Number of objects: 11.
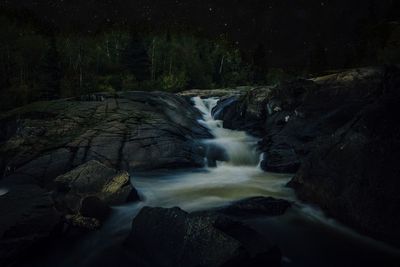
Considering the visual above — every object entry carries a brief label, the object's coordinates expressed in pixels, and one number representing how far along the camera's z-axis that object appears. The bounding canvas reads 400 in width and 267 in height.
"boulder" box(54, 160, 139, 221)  9.78
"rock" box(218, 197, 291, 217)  9.70
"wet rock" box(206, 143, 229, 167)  16.93
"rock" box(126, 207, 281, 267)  6.60
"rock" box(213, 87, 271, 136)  21.44
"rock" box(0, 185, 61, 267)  7.61
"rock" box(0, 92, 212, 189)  14.86
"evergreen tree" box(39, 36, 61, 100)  40.66
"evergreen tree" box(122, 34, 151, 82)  57.41
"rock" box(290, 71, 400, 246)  8.25
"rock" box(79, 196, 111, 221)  9.64
